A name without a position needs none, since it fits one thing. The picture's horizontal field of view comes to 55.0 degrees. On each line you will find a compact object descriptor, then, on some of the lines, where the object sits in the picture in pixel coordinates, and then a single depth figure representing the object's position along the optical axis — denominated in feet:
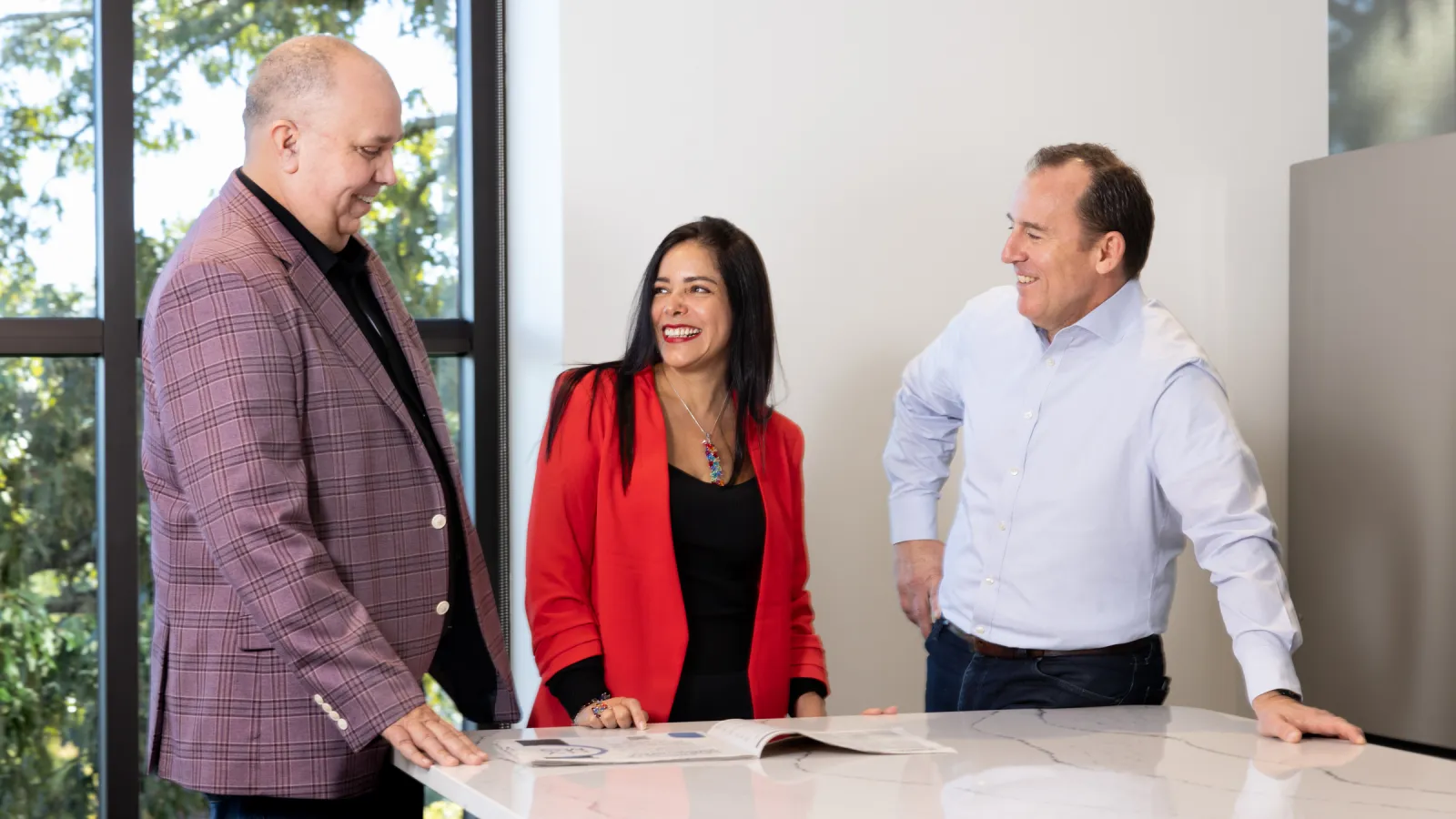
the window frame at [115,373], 8.83
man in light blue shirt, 7.14
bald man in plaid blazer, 5.21
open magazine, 5.32
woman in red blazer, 7.07
